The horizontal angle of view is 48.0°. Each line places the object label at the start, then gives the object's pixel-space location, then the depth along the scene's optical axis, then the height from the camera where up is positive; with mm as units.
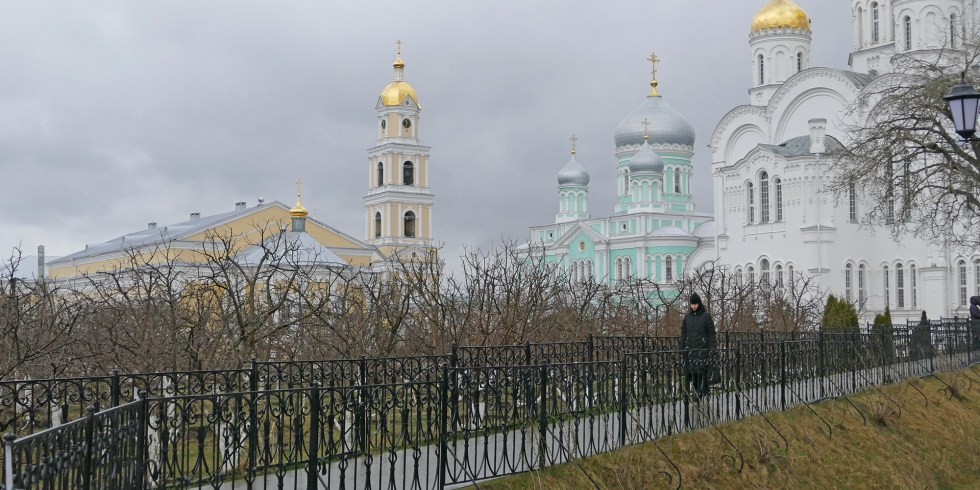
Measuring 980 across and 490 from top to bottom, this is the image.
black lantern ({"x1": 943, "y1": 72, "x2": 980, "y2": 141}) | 11617 +1600
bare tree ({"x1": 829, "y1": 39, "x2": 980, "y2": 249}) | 19172 +2073
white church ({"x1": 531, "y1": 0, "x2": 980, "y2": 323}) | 44688 +3443
